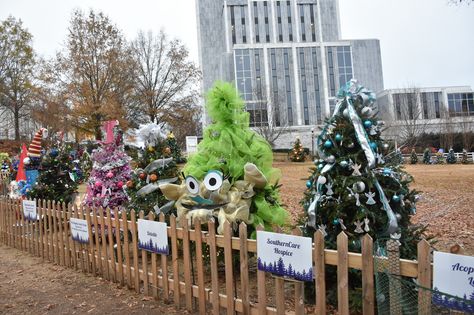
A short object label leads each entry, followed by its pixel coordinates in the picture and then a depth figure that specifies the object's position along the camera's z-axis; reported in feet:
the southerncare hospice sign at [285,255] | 10.61
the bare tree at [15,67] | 101.14
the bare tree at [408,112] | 133.28
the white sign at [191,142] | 64.69
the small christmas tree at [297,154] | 123.54
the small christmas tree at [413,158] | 112.02
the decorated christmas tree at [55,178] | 33.24
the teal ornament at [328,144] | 13.41
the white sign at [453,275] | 7.87
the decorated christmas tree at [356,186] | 12.90
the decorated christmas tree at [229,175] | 16.47
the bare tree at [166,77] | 101.60
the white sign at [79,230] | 19.85
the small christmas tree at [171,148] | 24.00
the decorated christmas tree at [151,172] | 22.41
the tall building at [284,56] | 207.31
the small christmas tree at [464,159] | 105.91
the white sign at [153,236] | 15.32
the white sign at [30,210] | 24.44
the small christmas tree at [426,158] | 111.21
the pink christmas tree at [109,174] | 26.77
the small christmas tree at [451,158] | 108.27
